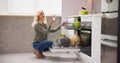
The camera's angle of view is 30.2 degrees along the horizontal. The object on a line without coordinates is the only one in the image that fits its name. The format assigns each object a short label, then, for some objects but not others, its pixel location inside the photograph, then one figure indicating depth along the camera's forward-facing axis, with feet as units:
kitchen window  17.71
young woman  15.44
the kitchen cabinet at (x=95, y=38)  10.96
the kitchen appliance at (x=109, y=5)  10.02
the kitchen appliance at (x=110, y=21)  9.96
